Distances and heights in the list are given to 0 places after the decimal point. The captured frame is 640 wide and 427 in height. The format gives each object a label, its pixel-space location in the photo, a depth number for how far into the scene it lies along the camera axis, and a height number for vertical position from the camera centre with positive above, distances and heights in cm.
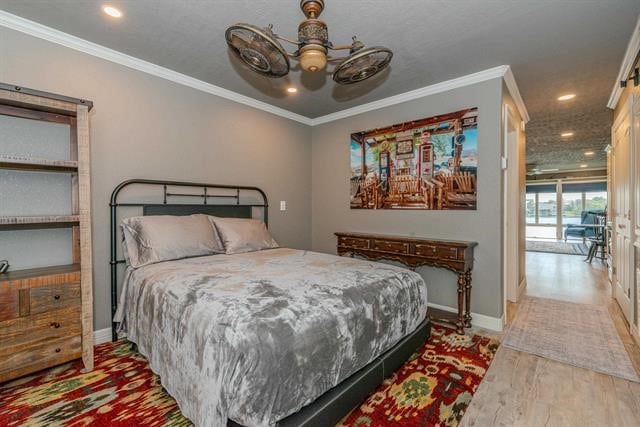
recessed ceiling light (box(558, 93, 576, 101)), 347 +135
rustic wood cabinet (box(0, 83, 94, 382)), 182 -52
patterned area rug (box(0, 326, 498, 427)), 161 -114
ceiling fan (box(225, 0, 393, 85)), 160 +94
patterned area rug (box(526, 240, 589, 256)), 772 -116
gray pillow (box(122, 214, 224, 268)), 240 -24
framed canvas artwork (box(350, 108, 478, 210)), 307 +53
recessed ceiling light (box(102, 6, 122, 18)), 203 +142
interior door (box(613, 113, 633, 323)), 298 -13
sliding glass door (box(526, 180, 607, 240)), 1031 +13
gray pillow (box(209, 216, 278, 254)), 291 -25
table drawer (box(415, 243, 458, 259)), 283 -43
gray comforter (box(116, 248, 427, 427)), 119 -59
